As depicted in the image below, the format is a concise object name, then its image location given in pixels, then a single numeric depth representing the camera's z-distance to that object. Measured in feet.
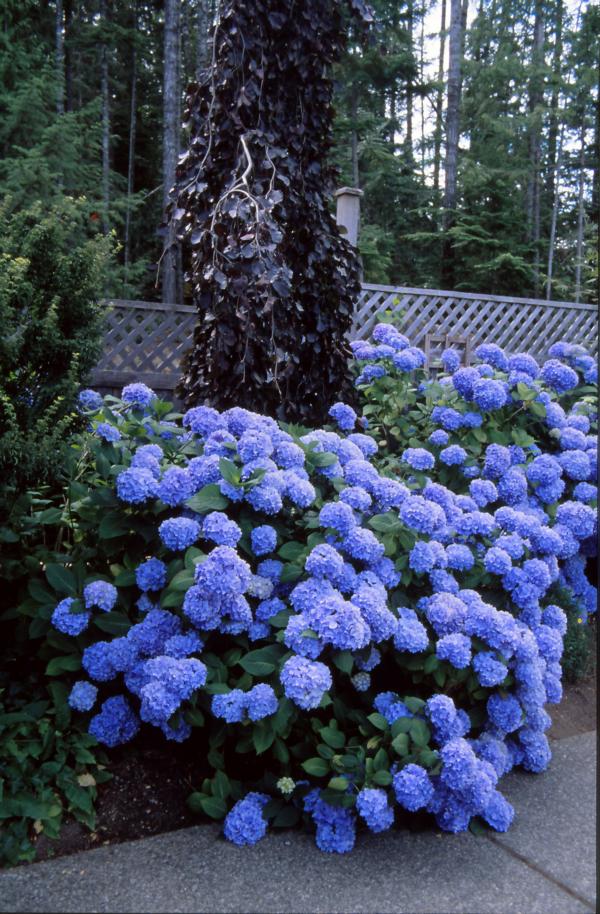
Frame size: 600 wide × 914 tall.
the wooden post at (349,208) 19.45
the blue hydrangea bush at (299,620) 5.71
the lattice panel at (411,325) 19.29
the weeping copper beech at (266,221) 10.71
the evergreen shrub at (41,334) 6.55
